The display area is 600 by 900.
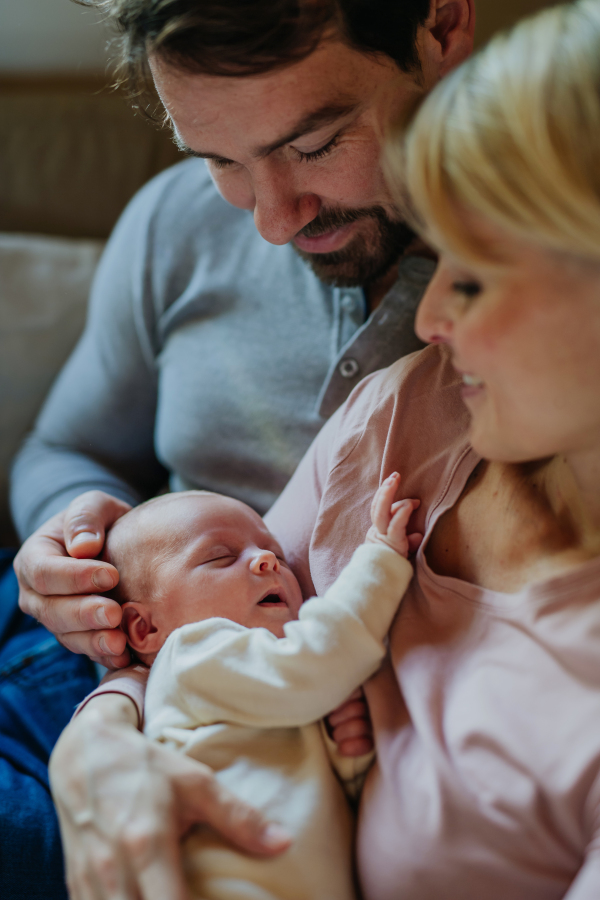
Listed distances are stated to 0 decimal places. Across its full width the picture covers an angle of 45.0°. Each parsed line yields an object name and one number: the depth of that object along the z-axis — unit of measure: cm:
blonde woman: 67
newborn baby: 81
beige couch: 190
